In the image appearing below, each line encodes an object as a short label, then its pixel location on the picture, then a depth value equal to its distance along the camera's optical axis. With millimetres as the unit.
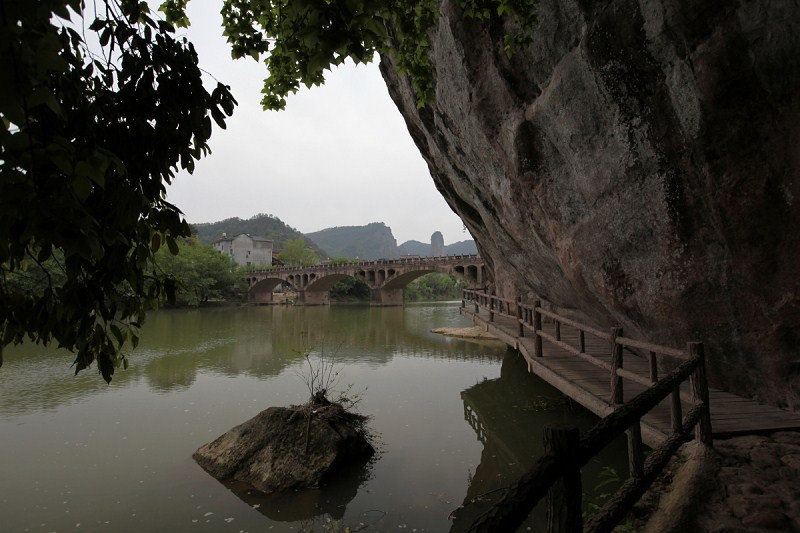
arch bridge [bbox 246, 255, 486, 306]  40031
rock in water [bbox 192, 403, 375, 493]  6461
